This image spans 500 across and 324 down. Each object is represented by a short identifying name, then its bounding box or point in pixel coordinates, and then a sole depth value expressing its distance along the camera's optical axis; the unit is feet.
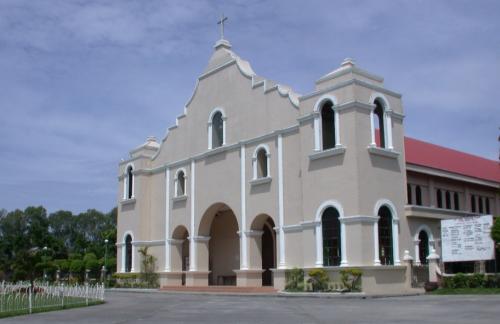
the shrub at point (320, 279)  82.43
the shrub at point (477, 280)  78.59
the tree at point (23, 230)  258.16
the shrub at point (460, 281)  79.51
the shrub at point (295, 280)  86.40
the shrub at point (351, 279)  78.74
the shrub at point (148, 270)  120.54
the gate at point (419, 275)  85.40
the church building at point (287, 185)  83.56
